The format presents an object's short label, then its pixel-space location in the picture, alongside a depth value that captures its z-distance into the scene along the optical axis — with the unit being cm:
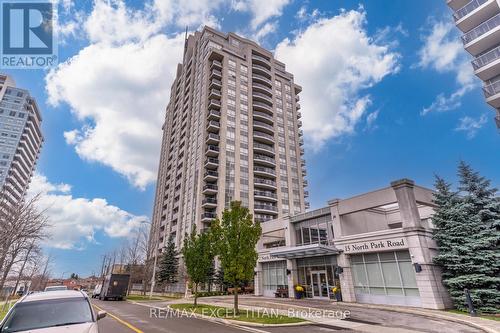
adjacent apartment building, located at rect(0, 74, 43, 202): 10562
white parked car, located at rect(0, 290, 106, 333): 565
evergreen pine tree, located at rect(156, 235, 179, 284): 4470
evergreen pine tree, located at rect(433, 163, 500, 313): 1565
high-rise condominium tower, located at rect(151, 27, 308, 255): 5691
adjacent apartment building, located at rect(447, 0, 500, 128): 3231
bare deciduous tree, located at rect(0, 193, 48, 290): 1559
